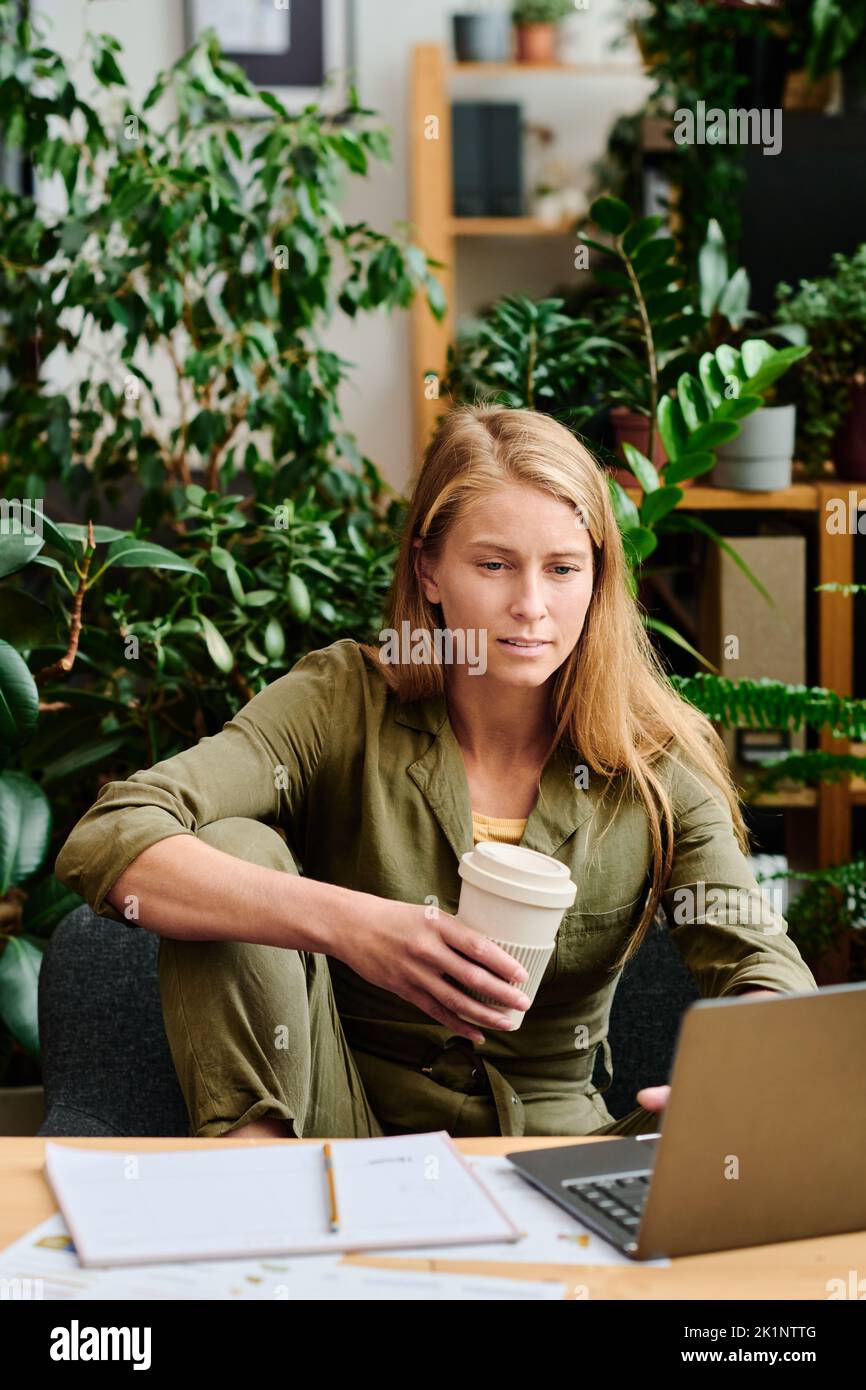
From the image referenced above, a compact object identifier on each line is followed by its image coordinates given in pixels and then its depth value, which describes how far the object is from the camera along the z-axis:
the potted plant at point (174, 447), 2.06
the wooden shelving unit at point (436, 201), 4.21
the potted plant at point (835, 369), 2.50
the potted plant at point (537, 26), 4.16
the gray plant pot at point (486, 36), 4.16
